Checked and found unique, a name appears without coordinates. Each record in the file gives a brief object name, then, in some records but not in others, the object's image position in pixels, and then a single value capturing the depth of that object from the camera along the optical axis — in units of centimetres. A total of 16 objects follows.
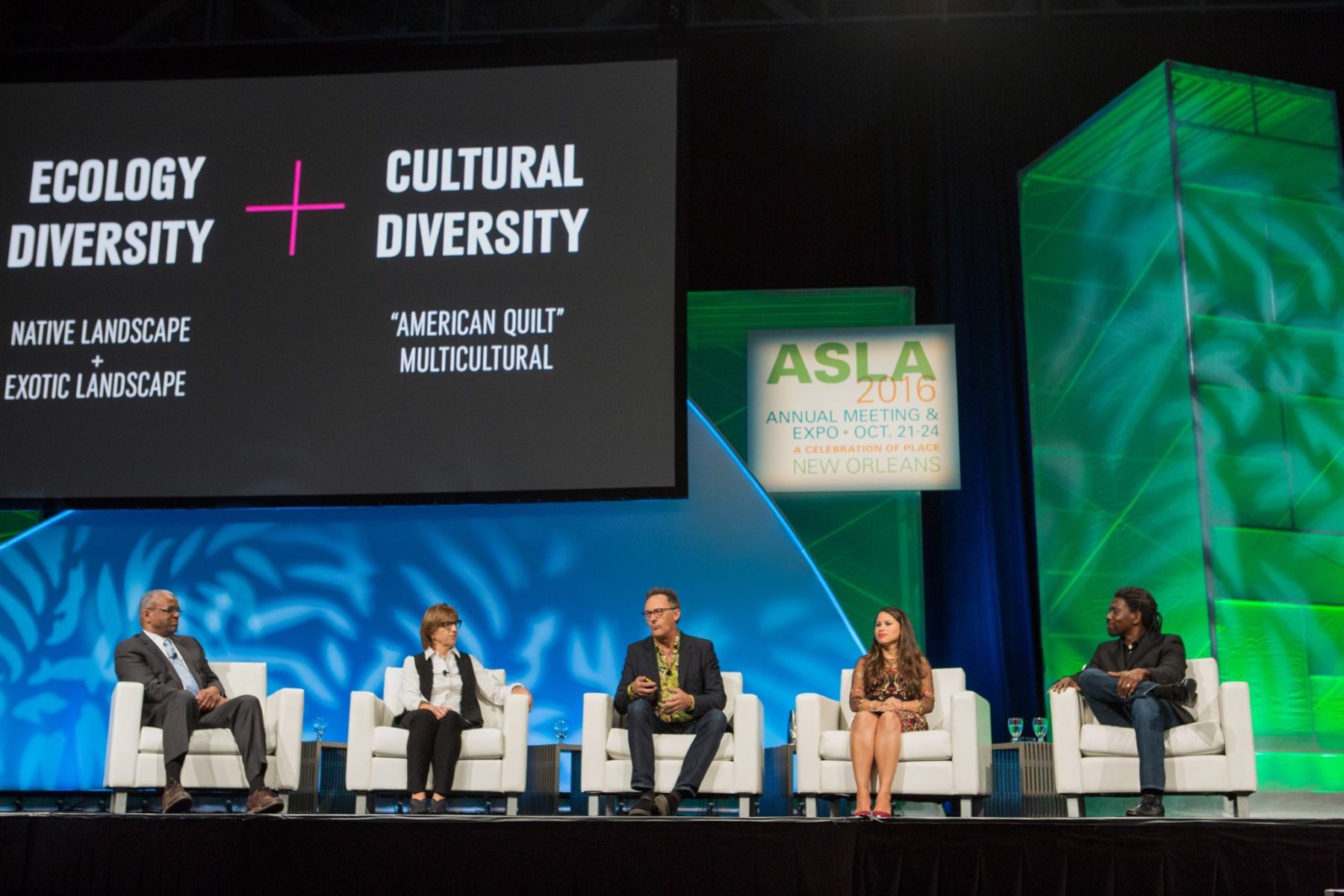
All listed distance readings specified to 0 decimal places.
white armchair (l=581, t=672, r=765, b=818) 465
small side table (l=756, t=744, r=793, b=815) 548
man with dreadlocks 440
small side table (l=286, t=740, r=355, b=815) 530
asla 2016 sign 644
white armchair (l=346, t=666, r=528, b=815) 473
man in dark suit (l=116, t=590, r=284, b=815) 448
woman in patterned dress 445
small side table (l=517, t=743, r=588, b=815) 523
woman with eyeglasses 465
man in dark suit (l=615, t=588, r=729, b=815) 456
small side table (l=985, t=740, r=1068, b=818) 516
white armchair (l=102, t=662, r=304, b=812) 464
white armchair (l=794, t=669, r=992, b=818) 454
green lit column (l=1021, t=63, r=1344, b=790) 518
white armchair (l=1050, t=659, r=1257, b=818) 443
